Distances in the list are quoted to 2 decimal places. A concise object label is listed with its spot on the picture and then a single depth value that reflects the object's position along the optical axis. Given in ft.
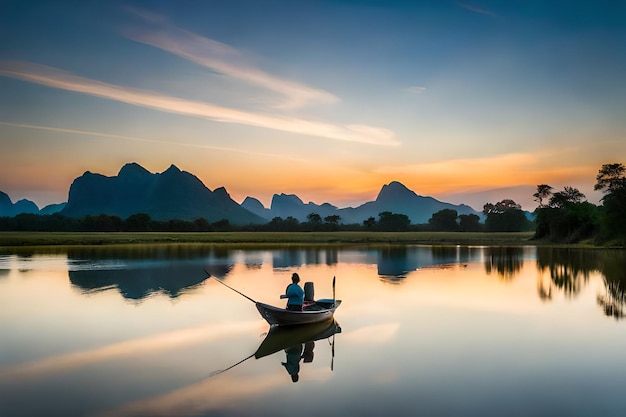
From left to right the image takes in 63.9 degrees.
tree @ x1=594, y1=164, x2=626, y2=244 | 178.40
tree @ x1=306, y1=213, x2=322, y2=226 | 469.69
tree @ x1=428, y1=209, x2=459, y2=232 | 435.33
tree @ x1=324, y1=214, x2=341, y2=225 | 467.44
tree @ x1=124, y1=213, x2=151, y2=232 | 360.48
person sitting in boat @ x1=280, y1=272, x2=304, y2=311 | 47.98
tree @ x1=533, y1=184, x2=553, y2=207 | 311.68
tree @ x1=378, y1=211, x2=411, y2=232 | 425.69
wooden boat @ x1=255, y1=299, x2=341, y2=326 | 45.93
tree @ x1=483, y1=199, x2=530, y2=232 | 393.91
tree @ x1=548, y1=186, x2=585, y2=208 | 247.29
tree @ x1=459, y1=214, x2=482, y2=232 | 425.69
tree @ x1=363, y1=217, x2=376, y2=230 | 442.50
